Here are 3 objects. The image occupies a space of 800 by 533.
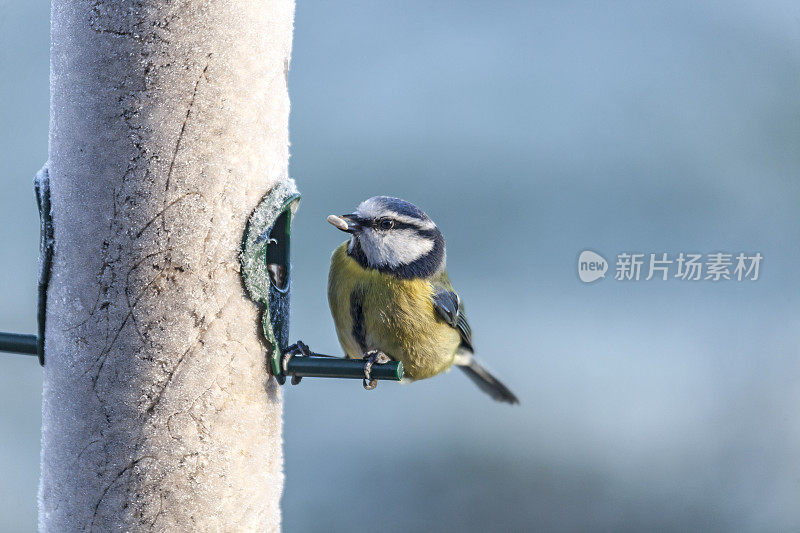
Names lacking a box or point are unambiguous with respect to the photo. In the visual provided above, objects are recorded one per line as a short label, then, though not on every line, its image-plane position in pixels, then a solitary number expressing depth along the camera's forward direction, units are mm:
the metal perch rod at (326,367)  3955
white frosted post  3934
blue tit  4024
